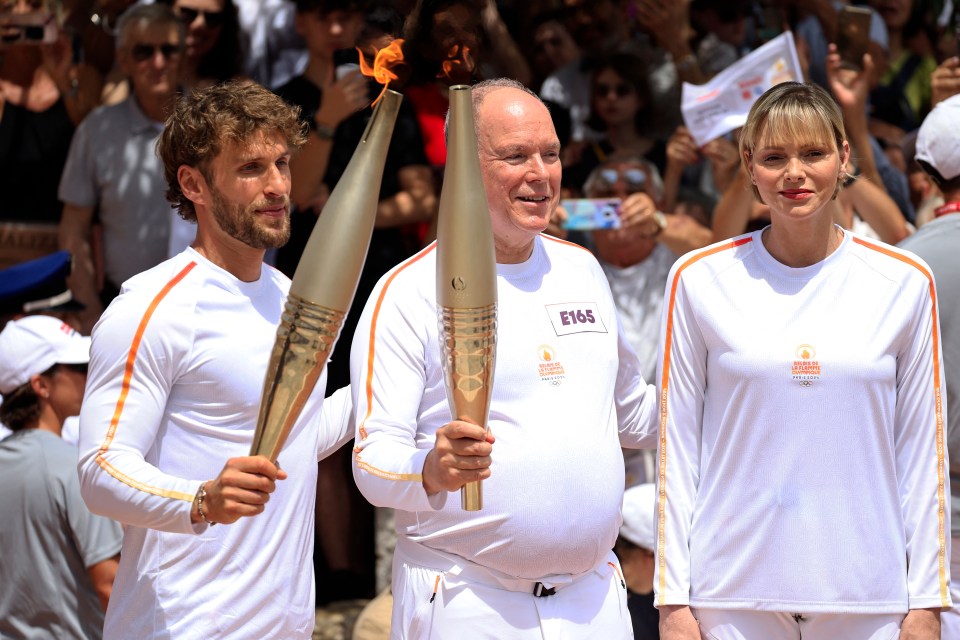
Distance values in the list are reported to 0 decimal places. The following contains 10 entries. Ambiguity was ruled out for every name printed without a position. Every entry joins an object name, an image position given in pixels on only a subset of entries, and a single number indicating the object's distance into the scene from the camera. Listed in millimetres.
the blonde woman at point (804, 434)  6922
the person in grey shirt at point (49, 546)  8828
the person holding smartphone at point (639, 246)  12531
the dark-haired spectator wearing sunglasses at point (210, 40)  13773
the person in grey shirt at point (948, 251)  8312
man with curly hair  6781
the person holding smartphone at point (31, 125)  12922
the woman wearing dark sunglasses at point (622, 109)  13797
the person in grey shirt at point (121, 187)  12586
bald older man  7105
